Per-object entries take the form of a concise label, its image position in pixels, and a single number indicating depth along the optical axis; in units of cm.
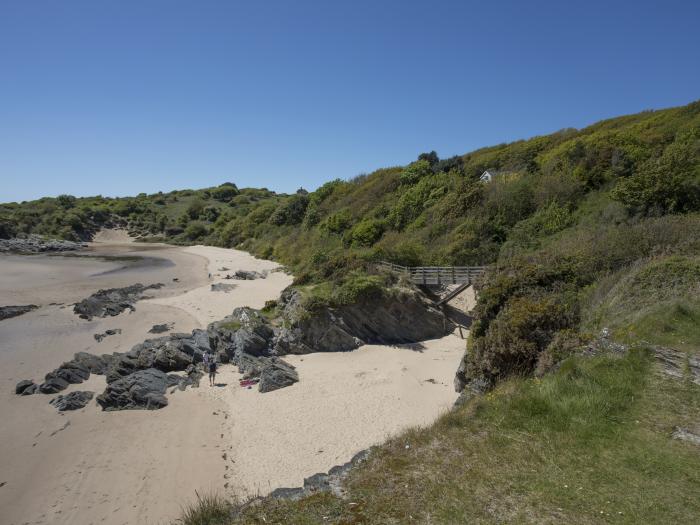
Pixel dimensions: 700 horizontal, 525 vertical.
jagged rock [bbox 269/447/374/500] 691
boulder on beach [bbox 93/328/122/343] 2100
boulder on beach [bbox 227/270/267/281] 3691
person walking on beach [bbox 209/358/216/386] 1667
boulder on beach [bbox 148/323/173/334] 2206
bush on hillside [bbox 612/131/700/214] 2009
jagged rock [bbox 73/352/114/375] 1706
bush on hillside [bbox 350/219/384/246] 3444
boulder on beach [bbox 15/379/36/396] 1509
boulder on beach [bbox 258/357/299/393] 1591
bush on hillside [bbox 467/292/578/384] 1132
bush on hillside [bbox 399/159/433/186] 4122
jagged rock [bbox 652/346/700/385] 804
